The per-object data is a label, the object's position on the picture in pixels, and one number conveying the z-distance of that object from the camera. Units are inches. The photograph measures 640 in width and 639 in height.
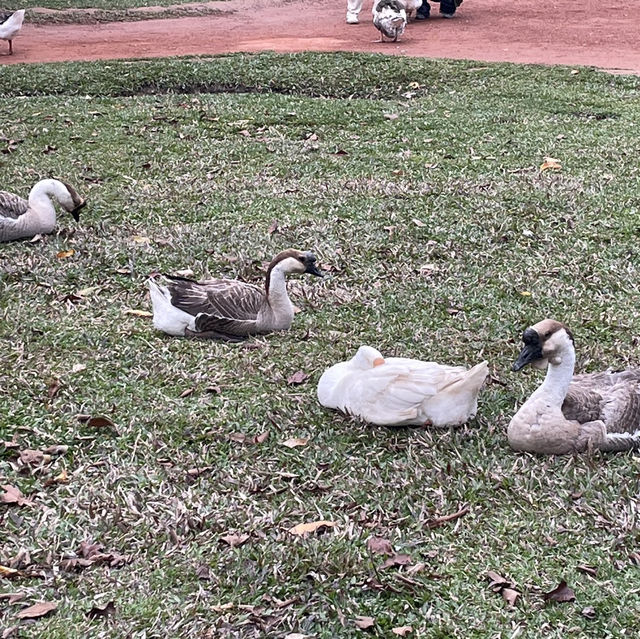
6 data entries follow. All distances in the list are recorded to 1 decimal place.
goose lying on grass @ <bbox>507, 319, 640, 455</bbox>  166.6
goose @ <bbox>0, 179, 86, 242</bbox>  281.9
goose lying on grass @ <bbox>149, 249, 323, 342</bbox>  218.2
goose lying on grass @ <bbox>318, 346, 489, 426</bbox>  174.1
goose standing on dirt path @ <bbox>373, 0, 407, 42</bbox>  618.8
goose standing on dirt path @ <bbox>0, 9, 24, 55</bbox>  603.2
